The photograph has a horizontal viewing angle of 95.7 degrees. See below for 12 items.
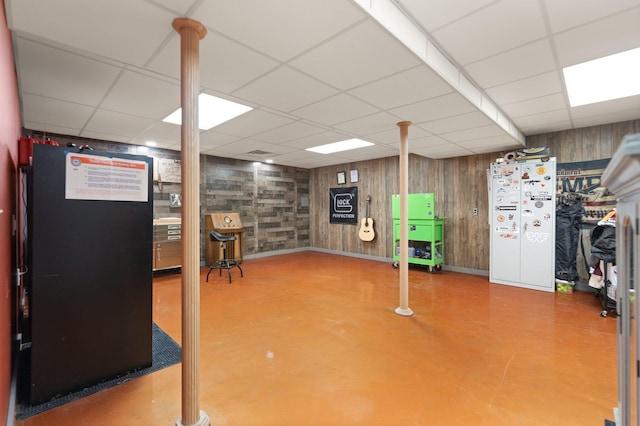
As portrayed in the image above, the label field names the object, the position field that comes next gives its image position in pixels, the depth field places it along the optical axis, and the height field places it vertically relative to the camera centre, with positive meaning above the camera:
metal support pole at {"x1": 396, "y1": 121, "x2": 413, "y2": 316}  3.59 -0.17
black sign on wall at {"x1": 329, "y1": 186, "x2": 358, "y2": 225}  7.68 +0.19
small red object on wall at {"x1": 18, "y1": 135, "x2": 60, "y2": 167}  2.12 +0.47
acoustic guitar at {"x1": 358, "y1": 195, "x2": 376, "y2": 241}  7.20 -0.44
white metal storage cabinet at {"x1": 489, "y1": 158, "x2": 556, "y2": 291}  4.48 -0.20
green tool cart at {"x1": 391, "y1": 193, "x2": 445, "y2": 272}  5.69 -0.39
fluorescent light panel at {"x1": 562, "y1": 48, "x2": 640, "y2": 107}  2.48 +1.27
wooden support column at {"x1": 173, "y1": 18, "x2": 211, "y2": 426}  1.72 -0.05
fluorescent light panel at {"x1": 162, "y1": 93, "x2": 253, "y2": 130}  3.15 +1.22
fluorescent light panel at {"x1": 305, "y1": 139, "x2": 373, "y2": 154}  5.19 +1.26
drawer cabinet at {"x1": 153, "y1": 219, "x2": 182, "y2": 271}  5.29 -0.56
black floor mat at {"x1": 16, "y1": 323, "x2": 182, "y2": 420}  1.89 -1.27
